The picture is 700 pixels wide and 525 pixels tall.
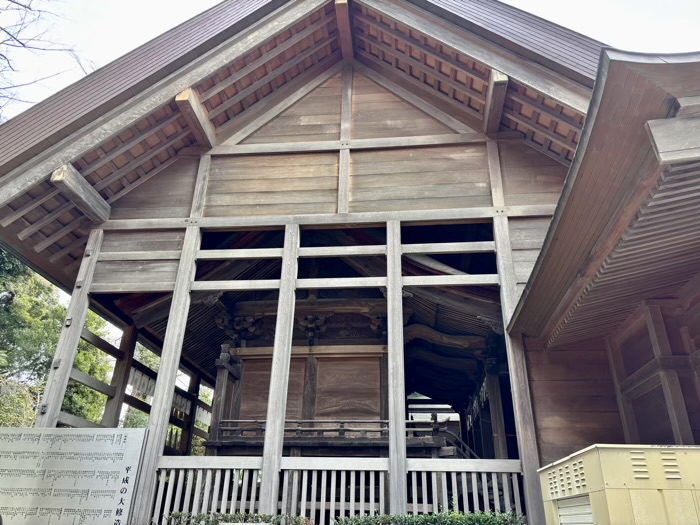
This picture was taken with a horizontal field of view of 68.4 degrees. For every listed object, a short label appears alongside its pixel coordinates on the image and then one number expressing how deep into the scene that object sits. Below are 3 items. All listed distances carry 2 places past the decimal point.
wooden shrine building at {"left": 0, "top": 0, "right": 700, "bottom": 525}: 5.13
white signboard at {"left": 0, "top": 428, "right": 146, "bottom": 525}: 5.39
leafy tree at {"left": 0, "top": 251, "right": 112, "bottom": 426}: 15.33
